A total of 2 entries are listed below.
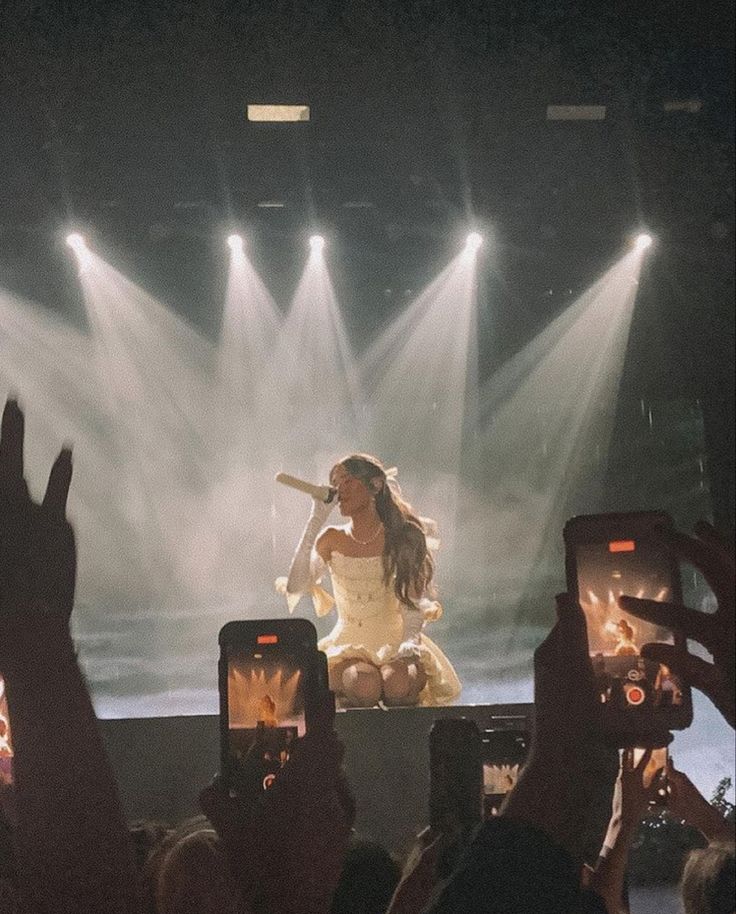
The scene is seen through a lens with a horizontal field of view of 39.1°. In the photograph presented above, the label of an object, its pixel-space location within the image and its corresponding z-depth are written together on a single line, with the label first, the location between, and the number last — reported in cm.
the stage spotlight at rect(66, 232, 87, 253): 572
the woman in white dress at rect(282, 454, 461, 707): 490
